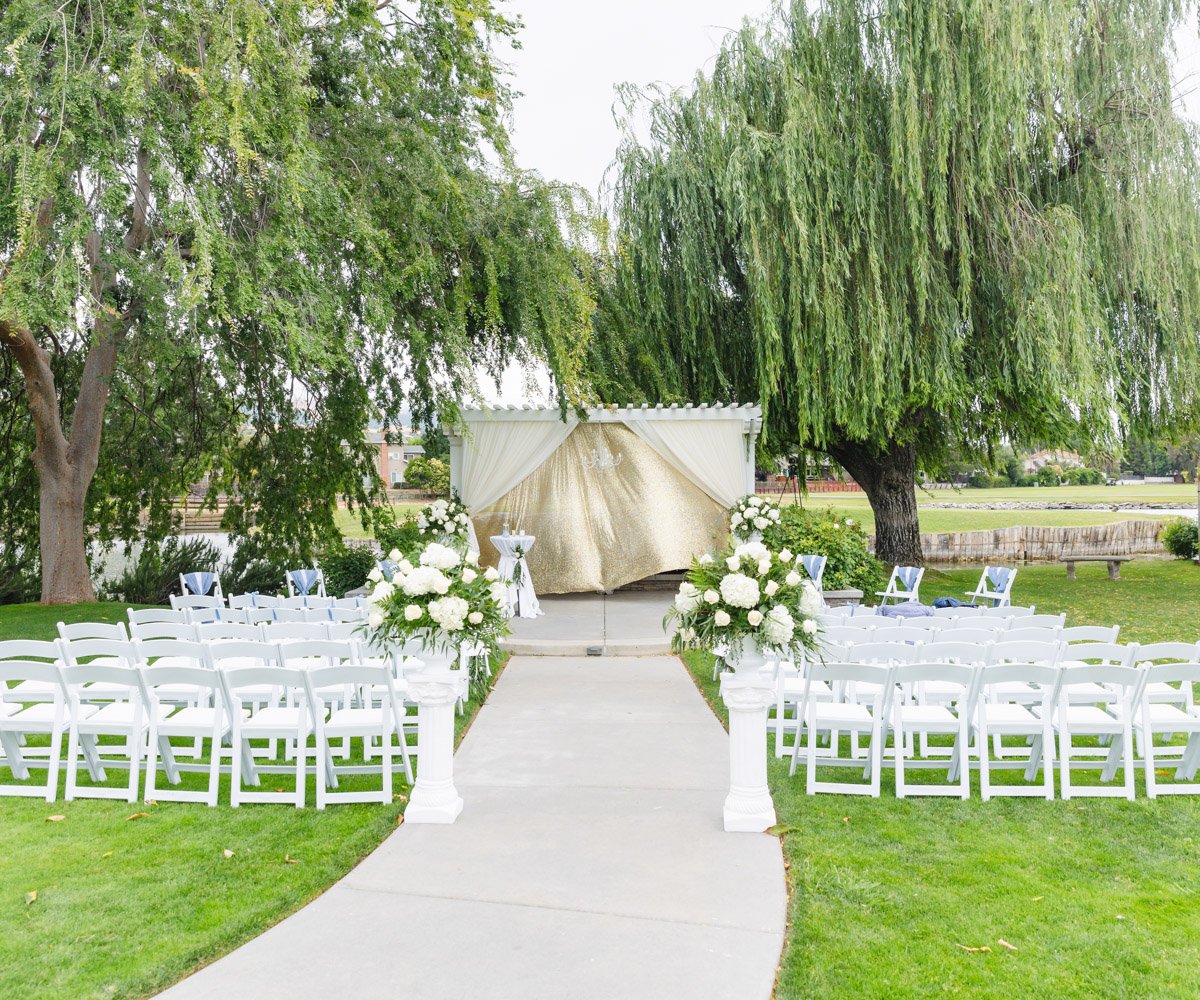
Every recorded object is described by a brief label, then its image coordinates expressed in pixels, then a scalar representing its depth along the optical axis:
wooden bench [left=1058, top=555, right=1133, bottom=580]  16.48
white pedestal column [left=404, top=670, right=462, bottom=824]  4.46
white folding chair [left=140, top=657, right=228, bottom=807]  4.63
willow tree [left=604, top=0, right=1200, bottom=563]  11.96
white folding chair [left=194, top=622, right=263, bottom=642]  6.32
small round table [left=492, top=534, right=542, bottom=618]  11.31
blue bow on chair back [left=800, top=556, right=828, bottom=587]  11.06
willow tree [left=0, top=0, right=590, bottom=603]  7.89
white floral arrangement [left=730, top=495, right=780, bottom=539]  11.92
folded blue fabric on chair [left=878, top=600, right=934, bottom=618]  8.35
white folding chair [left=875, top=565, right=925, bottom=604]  11.00
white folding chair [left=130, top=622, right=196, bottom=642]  6.51
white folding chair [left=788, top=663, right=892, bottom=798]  4.82
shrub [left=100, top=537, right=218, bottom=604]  14.89
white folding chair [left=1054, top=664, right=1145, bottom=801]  4.63
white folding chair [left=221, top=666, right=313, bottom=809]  4.54
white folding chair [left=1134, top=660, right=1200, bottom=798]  4.70
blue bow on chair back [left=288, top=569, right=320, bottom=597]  10.84
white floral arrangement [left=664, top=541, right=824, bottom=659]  4.39
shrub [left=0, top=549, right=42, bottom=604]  14.22
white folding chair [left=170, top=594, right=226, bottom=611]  8.57
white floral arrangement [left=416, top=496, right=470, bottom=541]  11.86
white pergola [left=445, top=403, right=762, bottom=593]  12.83
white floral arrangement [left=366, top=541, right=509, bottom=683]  4.52
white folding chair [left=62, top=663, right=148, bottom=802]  4.73
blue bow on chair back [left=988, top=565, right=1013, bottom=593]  11.23
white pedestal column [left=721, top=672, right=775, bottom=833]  4.36
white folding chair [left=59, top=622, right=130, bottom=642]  6.20
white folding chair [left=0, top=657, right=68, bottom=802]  4.69
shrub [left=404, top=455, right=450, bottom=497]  27.88
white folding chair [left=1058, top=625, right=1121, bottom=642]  5.81
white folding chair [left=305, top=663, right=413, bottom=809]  4.64
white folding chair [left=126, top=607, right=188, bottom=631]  6.84
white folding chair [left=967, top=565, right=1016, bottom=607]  10.77
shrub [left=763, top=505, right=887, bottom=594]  11.93
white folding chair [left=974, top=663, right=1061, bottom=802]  4.68
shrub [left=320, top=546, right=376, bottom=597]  12.41
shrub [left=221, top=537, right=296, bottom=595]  14.62
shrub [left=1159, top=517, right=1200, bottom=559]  20.92
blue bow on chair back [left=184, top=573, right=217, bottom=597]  10.74
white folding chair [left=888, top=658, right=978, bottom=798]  4.66
